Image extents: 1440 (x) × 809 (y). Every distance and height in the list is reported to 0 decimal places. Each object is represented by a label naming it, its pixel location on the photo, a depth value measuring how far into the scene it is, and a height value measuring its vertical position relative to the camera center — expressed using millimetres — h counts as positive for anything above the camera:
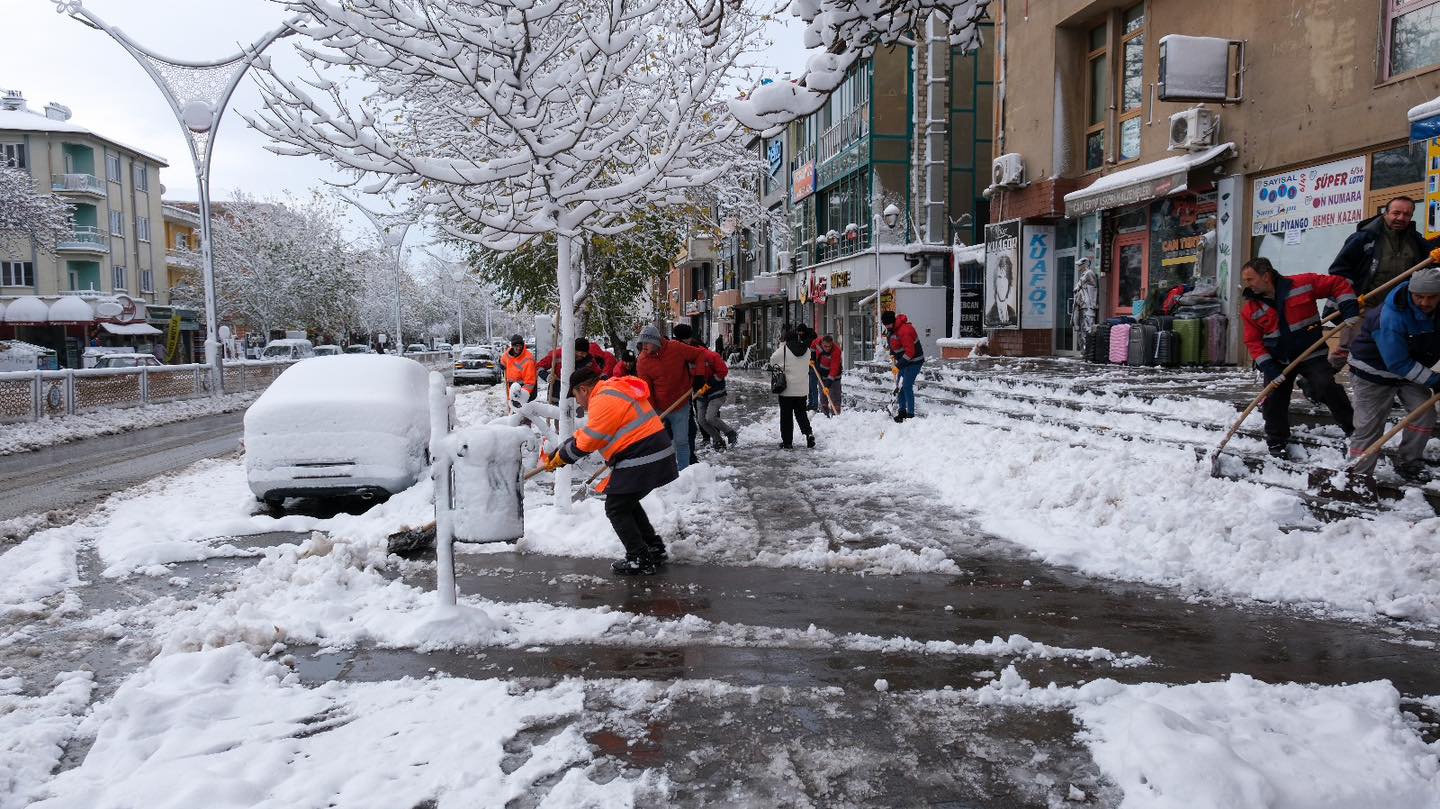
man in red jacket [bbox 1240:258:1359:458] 6621 +129
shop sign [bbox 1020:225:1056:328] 17234 +1467
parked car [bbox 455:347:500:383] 33188 -567
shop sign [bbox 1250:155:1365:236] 10586 +1778
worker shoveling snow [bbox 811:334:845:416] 14379 -288
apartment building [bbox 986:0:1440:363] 10289 +2817
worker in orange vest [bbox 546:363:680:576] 5762 -626
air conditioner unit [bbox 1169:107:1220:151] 12359 +2916
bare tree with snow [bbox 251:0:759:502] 6895 +2021
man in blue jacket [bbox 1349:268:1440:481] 5703 -115
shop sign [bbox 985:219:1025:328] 17500 +1440
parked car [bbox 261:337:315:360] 33781 +120
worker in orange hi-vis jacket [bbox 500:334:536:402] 14397 -155
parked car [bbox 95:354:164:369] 25177 -231
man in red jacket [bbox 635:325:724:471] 9312 -217
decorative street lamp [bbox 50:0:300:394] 20422 +5963
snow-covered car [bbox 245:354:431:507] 8445 -852
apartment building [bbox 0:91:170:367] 41719 +5380
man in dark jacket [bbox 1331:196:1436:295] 6820 +711
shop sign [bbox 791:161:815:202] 33312 +6216
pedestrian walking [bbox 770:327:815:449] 12203 -393
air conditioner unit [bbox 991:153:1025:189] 16891 +3257
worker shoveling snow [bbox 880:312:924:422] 12625 -89
